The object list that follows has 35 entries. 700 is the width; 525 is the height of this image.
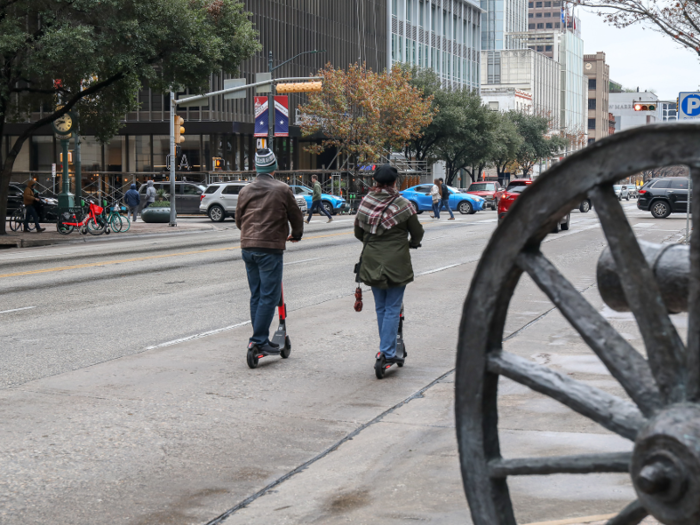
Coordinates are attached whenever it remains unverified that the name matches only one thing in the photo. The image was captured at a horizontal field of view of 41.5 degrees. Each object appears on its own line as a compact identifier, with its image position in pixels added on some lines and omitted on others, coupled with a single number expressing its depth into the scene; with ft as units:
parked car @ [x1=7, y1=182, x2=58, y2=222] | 115.65
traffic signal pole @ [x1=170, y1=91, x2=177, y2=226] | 116.16
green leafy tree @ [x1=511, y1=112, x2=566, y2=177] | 321.93
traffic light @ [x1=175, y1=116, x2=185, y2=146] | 119.96
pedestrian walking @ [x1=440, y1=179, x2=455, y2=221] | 135.74
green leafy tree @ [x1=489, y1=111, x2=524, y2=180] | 239.50
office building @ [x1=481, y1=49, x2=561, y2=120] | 463.42
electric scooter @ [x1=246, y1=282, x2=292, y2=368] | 27.48
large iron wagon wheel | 6.58
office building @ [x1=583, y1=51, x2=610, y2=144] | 620.49
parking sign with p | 67.26
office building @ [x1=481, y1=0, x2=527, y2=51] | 504.84
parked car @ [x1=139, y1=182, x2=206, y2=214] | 147.13
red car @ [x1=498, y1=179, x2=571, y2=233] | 92.89
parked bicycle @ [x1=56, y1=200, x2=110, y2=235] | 97.91
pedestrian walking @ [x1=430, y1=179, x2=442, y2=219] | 126.11
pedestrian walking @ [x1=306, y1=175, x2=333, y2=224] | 125.49
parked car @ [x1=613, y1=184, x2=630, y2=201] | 302.25
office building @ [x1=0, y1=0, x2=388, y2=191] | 205.26
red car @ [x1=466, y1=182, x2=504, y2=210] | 182.09
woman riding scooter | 25.72
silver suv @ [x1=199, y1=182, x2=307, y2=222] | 133.28
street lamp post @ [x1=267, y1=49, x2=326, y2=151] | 133.90
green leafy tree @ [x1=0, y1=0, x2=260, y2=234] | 81.92
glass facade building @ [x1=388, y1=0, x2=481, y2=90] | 277.85
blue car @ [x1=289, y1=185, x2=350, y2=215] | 151.74
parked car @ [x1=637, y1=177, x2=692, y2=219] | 128.98
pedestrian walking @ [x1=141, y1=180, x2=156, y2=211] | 137.80
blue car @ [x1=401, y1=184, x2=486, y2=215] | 151.43
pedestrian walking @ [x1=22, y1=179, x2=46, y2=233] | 95.53
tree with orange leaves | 184.65
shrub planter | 124.77
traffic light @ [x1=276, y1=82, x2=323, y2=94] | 119.55
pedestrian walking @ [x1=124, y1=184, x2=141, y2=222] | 130.82
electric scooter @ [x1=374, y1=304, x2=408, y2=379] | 25.82
